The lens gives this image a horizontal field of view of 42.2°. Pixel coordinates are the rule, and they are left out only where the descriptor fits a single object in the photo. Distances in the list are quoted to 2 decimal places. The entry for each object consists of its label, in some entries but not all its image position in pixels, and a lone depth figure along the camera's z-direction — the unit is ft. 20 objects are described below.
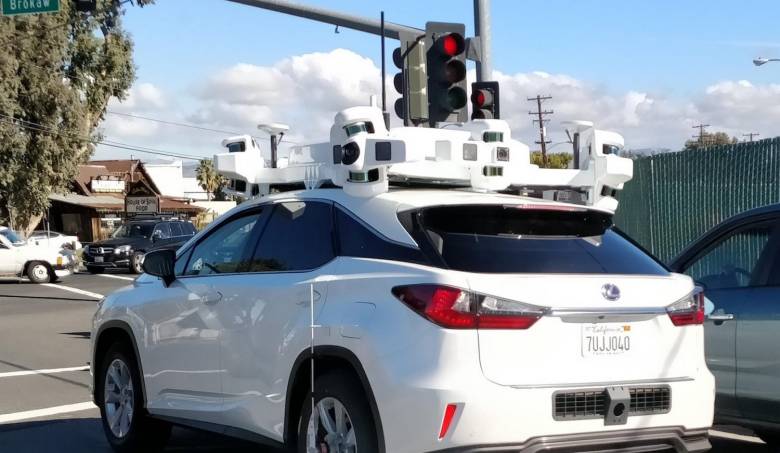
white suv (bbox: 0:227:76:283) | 95.09
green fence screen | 40.81
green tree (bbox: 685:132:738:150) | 287.28
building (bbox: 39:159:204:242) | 224.33
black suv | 110.01
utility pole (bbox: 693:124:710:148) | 293.02
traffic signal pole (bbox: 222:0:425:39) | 45.27
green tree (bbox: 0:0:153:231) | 132.57
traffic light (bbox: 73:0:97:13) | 50.47
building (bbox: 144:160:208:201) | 298.76
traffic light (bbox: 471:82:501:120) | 39.99
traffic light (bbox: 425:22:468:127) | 39.81
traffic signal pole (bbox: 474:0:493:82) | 41.04
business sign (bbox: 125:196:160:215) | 172.76
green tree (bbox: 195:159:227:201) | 312.71
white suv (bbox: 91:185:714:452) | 15.23
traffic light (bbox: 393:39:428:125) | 39.86
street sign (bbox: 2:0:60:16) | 55.59
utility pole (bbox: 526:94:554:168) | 243.81
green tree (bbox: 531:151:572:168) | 157.15
